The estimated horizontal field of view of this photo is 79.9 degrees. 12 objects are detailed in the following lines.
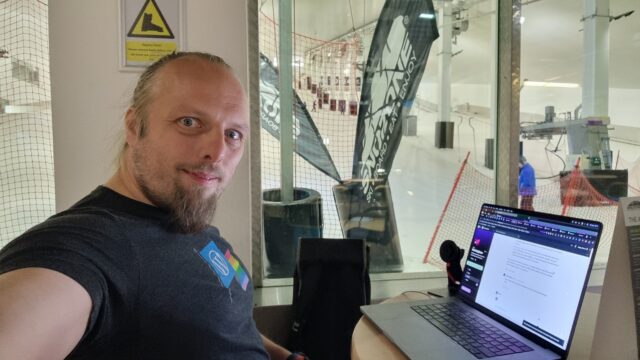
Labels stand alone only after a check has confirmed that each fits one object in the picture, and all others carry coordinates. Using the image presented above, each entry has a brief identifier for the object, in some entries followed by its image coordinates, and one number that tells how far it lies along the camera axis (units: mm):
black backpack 1674
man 521
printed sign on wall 1593
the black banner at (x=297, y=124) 2004
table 849
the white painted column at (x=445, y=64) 2482
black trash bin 2086
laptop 813
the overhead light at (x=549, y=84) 2713
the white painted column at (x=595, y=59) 2732
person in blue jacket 2316
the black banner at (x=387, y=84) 2314
